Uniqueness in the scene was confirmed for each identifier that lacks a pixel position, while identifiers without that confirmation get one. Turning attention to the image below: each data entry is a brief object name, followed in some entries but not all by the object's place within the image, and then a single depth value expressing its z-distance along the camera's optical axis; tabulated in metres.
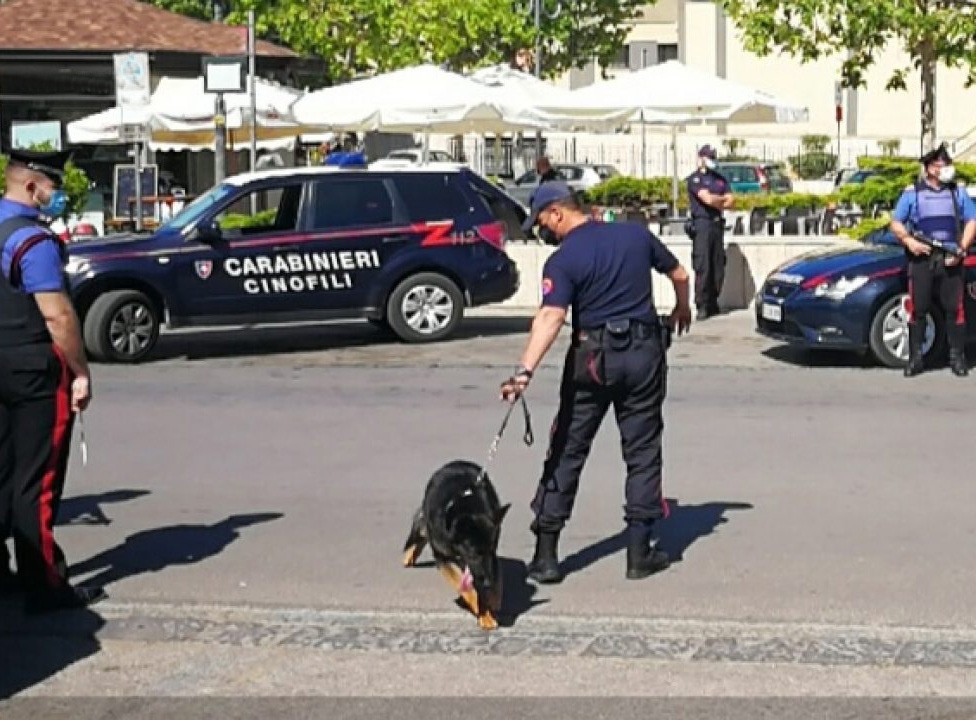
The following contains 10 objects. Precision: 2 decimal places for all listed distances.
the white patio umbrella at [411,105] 22.28
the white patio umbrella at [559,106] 22.89
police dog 7.13
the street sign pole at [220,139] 22.28
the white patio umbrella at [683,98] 22.48
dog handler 7.57
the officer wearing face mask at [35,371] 7.09
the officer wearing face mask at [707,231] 18.48
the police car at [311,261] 15.84
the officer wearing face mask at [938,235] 14.12
